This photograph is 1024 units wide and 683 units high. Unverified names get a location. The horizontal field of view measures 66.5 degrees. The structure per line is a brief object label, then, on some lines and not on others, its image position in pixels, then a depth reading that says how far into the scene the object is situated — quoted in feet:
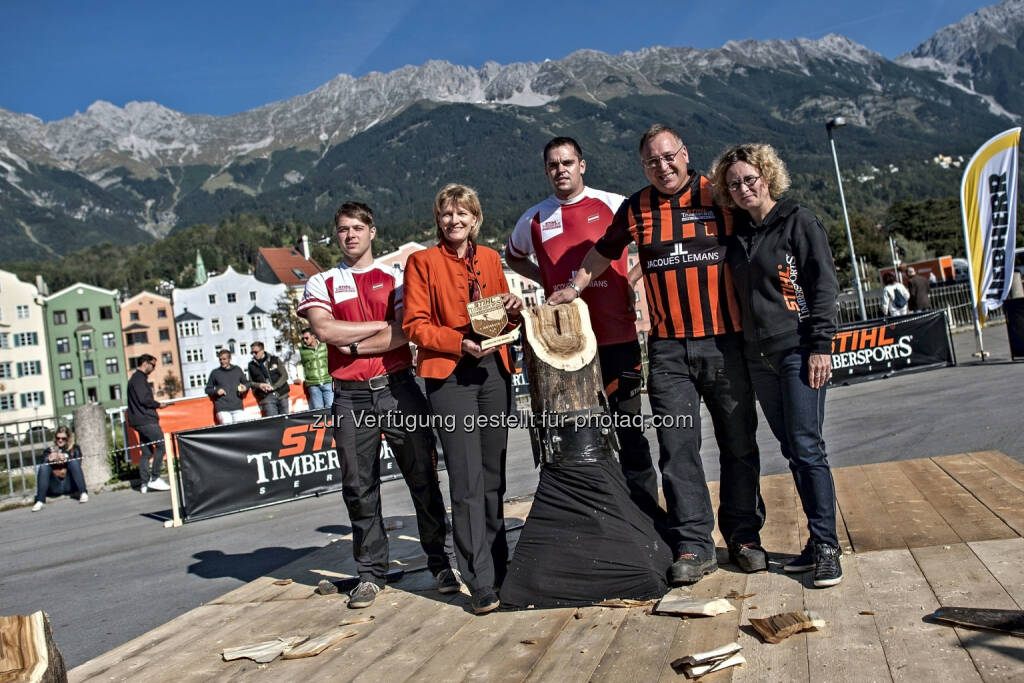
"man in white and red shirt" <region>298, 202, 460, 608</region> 13.87
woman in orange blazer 12.65
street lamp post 69.27
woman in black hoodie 11.69
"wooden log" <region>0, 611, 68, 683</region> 7.60
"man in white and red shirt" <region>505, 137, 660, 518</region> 13.58
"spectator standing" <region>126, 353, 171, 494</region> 38.42
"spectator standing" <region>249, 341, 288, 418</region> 42.34
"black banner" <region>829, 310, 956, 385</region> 46.14
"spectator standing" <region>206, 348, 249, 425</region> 40.81
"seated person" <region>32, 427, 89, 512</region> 39.34
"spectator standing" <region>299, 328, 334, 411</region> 41.57
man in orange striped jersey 12.52
